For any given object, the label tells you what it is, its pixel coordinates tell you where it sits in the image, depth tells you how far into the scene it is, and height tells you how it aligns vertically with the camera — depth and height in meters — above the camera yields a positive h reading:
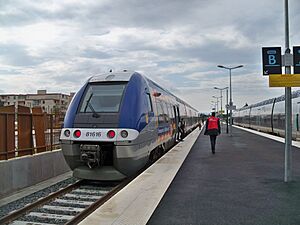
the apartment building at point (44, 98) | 93.11 +6.24
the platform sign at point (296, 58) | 7.32 +1.25
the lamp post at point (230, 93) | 32.66 +2.38
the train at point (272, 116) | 22.24 -0.15
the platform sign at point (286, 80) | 7.20 +0.75
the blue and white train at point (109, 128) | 8.38 -0.29
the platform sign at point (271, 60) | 7.29 +1.21
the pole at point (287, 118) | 7.39 -0.09
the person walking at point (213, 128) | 14.30 -0.56
